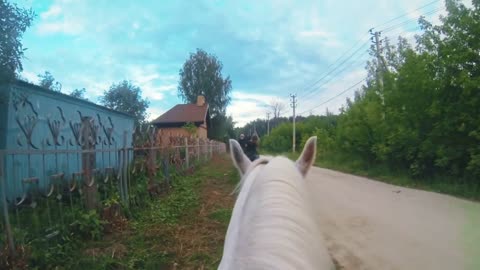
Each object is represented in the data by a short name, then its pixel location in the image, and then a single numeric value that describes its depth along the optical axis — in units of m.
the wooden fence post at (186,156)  13.95
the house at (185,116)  37.69
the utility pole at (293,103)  47.83
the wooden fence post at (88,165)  5.38
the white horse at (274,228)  0.93
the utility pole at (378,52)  20.63
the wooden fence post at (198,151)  17.98
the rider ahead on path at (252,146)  11.57
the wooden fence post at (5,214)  3.56
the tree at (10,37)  3.82
